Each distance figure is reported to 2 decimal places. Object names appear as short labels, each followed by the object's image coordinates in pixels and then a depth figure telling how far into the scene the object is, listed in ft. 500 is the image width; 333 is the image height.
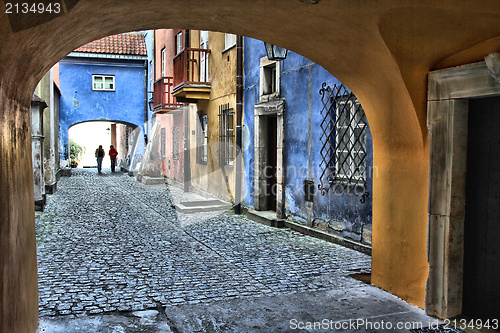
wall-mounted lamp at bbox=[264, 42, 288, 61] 26.48
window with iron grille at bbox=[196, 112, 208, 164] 50.17
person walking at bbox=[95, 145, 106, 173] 83.64
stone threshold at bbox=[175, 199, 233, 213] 38.58
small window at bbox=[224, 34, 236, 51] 40.77
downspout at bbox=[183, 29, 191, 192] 53.98
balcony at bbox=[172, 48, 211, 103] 47.09
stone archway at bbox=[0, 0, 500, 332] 10.59
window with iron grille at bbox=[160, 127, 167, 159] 72.64
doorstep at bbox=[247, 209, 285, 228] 31.78
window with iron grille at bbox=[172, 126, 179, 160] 64.54
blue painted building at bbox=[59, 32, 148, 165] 78.59
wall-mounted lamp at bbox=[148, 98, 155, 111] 78.15
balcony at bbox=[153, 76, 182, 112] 61.39
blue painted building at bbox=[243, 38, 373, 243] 24.35
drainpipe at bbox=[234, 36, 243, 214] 38.75
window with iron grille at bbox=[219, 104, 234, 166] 41.14
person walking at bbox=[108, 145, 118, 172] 88.38
